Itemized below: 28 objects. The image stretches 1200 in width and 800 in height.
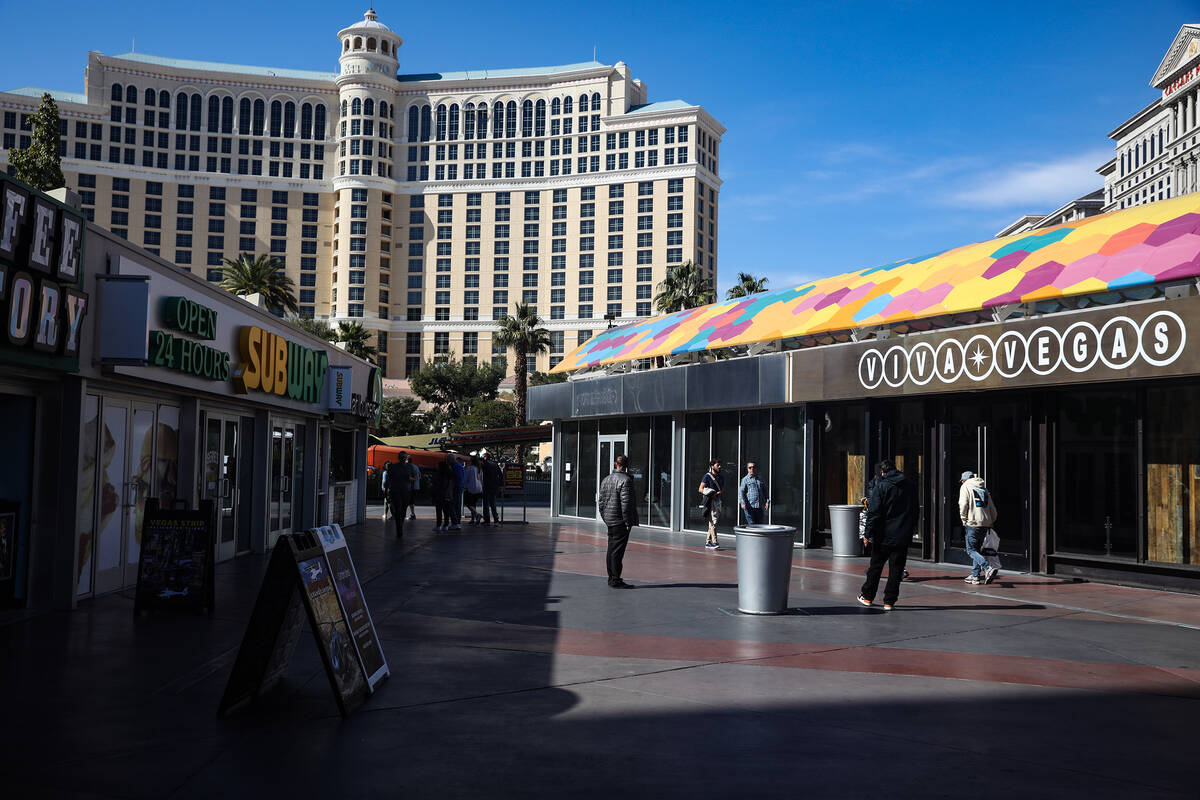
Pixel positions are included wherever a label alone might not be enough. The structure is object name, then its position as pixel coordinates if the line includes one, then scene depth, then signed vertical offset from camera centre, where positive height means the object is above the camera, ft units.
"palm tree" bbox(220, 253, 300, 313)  216.33 +39.86
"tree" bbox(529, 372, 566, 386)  289.53 +24.97
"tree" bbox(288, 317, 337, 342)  274.36 +41.50
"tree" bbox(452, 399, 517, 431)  279.28 +12.18
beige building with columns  325.83 +120.79
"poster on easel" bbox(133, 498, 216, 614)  33.68 -3.80
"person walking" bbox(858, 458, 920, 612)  37.86 -2.37
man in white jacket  46.34 -2.48
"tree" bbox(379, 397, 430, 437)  291.99 +12.02
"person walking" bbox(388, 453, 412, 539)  71.66 -2.42
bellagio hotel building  421.18 +123.26
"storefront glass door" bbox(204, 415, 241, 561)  49.39 -1.01
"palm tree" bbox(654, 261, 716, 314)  195.25 +35.09
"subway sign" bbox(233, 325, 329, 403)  50.31 +5.23
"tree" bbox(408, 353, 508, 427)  319.29 +24.04
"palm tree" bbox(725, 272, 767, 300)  176.04 +32.36
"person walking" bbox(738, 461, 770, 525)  61.77 -2.18
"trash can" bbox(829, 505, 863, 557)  60.75 -4.13
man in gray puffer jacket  43.91 -2.50
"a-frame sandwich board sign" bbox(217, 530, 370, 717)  20.11 -3.68
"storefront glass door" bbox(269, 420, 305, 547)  60.70 -1.17
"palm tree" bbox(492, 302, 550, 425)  232.94 +30.47
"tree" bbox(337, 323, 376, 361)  243.60 +30.73
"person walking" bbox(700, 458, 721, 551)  67.67 -2.46
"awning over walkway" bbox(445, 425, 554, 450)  124.16 +2.95
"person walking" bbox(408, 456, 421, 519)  77.38 -2.69
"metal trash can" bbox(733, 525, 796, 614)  36.24 -4.02
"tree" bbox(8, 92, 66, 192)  119.75 +37.61
